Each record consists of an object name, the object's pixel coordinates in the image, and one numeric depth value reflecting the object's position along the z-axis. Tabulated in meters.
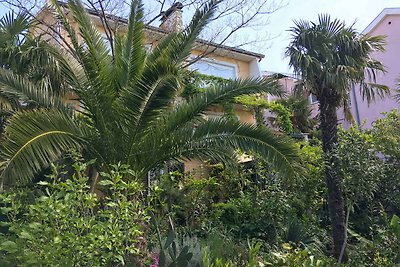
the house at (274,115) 19.67
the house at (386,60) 22.78
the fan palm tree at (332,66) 10.90
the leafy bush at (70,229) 4.45
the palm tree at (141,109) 7.35
